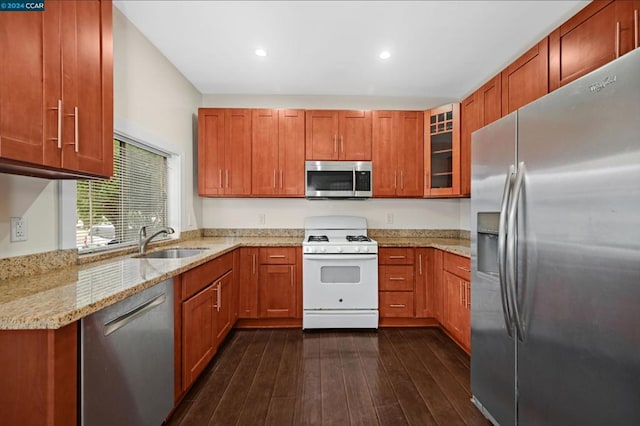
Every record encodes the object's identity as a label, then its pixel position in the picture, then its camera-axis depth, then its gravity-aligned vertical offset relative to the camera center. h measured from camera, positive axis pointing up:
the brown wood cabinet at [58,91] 1.09 +0.50
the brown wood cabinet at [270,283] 3.24 -0.75
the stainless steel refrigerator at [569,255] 1.00 -0.17
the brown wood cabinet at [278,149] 3.50 +0.72
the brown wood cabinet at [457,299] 2.57 -0.77
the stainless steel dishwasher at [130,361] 1.13 -0.65
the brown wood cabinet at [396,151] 3.54 +0.70
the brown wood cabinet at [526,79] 2.04 +0.96
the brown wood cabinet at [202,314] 1.92 -0.76
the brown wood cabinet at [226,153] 3.49 +0.67
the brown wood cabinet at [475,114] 2.59 +0.90
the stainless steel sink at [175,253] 2.58 -0.35
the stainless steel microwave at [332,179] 3.48 +0.38
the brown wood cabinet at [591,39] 1.54 +0.96
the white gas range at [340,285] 3.17 -0.76
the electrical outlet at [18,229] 1.50 -0.08
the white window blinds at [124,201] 2.09 +0.09
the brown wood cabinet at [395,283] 3.25 -0.75
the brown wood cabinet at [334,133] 3.51 +0.90
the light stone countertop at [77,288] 0.97 -0.33
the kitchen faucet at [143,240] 2.41 -0.22
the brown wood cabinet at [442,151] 3.21 +0.67
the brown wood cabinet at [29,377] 0.97 -0.52
